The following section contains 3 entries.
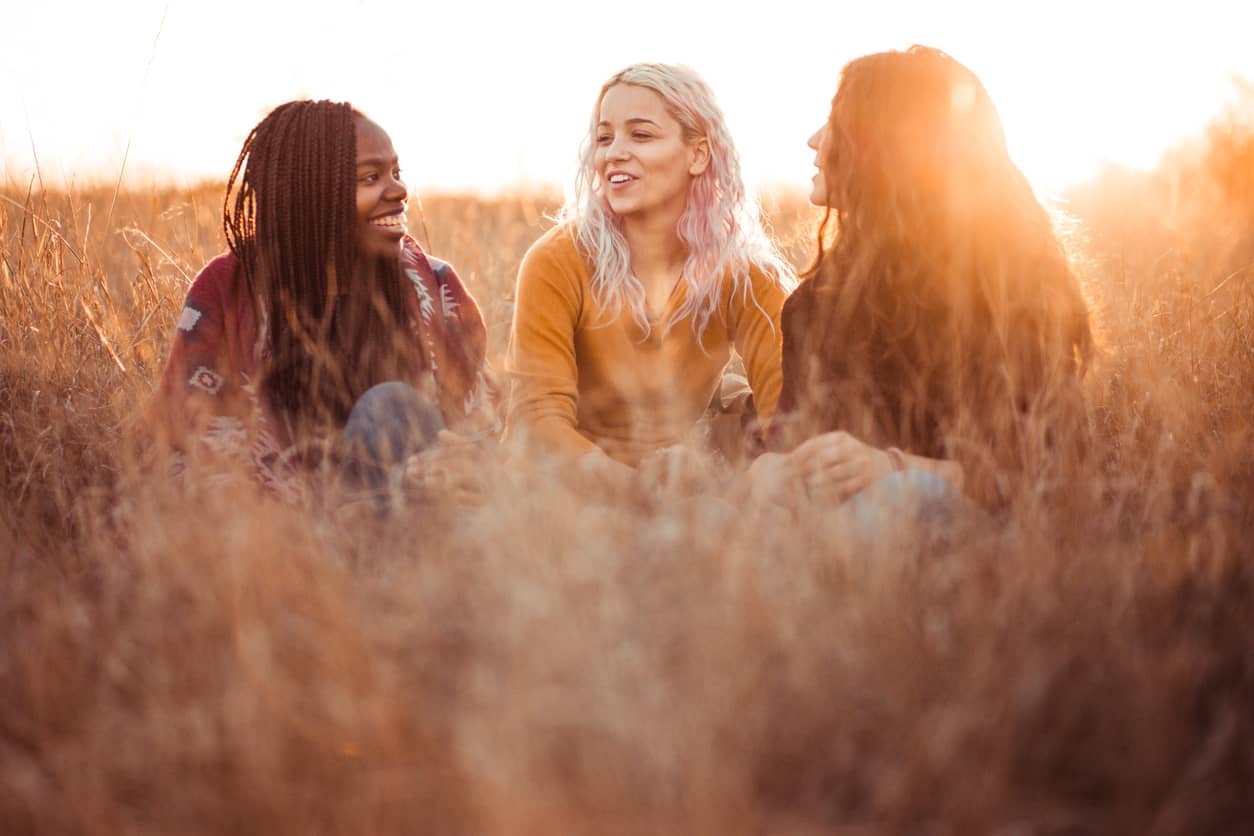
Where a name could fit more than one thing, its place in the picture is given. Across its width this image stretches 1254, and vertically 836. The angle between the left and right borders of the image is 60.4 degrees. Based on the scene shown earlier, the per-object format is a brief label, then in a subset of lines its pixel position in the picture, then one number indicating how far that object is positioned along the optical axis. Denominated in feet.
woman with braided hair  7.88
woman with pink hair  8.62
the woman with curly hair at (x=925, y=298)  6.65
